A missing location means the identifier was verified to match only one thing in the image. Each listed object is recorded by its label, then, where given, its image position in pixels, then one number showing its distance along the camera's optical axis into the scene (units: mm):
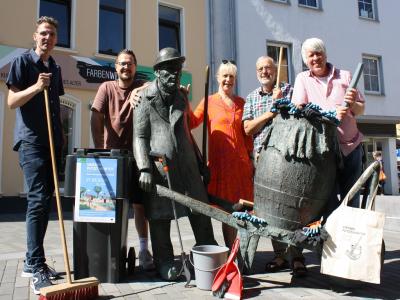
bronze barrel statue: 3092
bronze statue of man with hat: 3562
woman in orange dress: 3869
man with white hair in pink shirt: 3389
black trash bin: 3420
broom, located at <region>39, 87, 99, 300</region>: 2766
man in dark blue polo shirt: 3363
